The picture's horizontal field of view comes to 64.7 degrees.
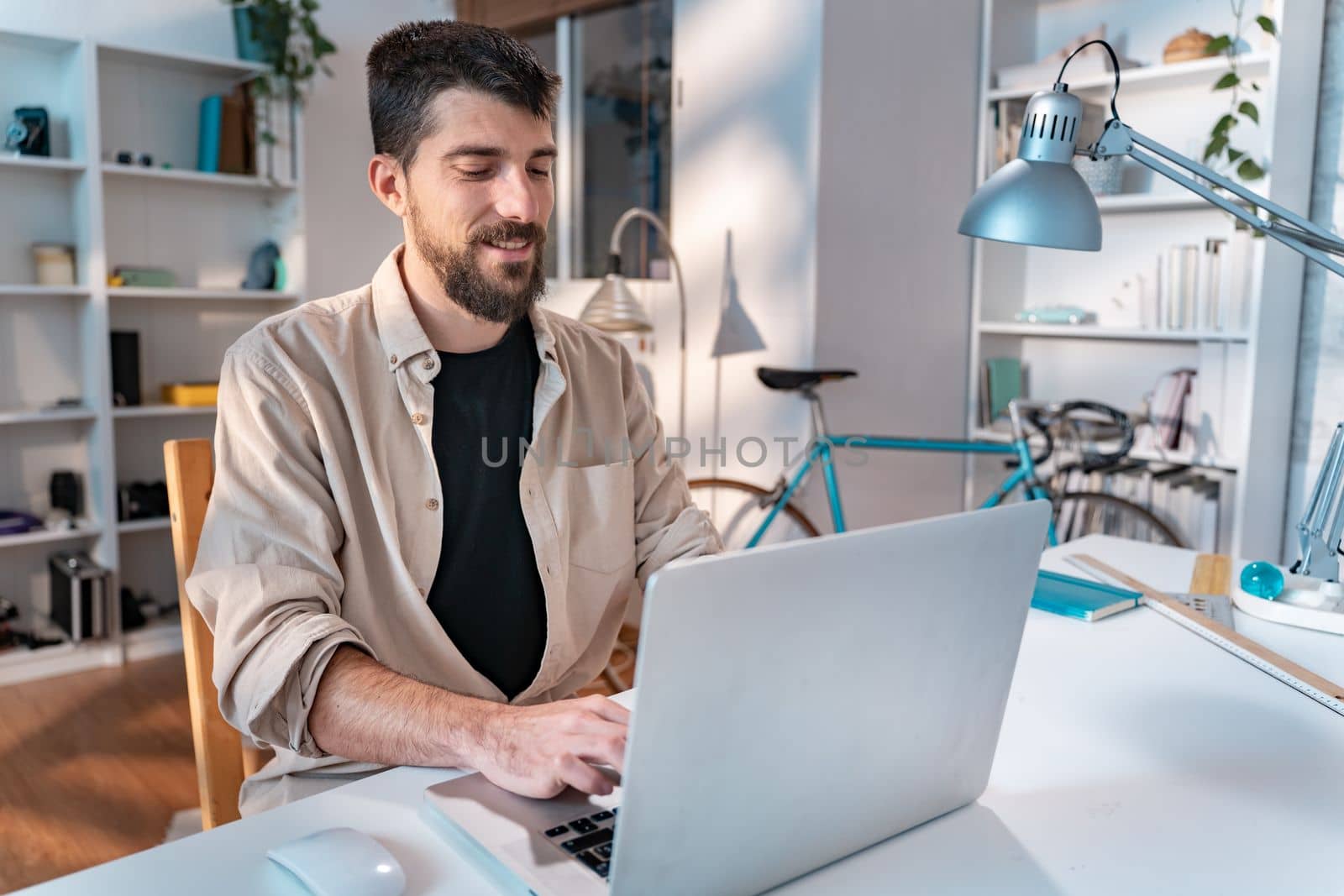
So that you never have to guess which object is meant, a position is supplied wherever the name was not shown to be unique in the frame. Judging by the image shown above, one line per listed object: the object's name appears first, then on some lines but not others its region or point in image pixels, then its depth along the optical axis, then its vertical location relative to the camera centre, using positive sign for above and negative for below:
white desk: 0.80 -0.41
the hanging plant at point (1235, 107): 2.95 +0.68
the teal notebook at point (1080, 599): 1.44 -0.36
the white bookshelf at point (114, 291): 3.48 +0.14
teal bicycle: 3.16 -0.39
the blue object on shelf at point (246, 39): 3.75 +1.01
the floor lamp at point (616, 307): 3.15 +0.07
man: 1.11 -0.18
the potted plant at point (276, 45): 3.69 +0.99
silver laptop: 0.64 -0.26
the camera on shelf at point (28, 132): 3.36 +0.60
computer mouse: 0.75 -0.39
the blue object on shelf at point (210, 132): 3.73 +0.68
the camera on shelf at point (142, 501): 3.66 -0.62
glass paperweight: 1.49 -0.33
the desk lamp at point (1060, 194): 1.12 +0.16
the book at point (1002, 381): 3.65 -0.15
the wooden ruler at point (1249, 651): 1.19 -0.38
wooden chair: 1.19 -0.39
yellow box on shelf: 3.72 -0.25
